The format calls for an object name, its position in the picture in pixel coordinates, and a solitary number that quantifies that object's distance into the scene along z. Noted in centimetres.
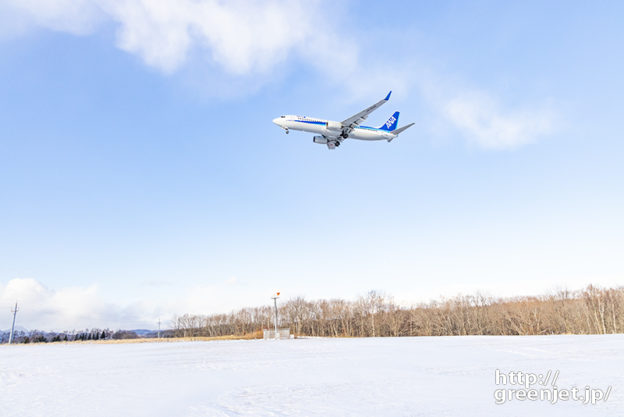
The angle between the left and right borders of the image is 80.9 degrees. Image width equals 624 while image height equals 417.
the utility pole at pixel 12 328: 6413
